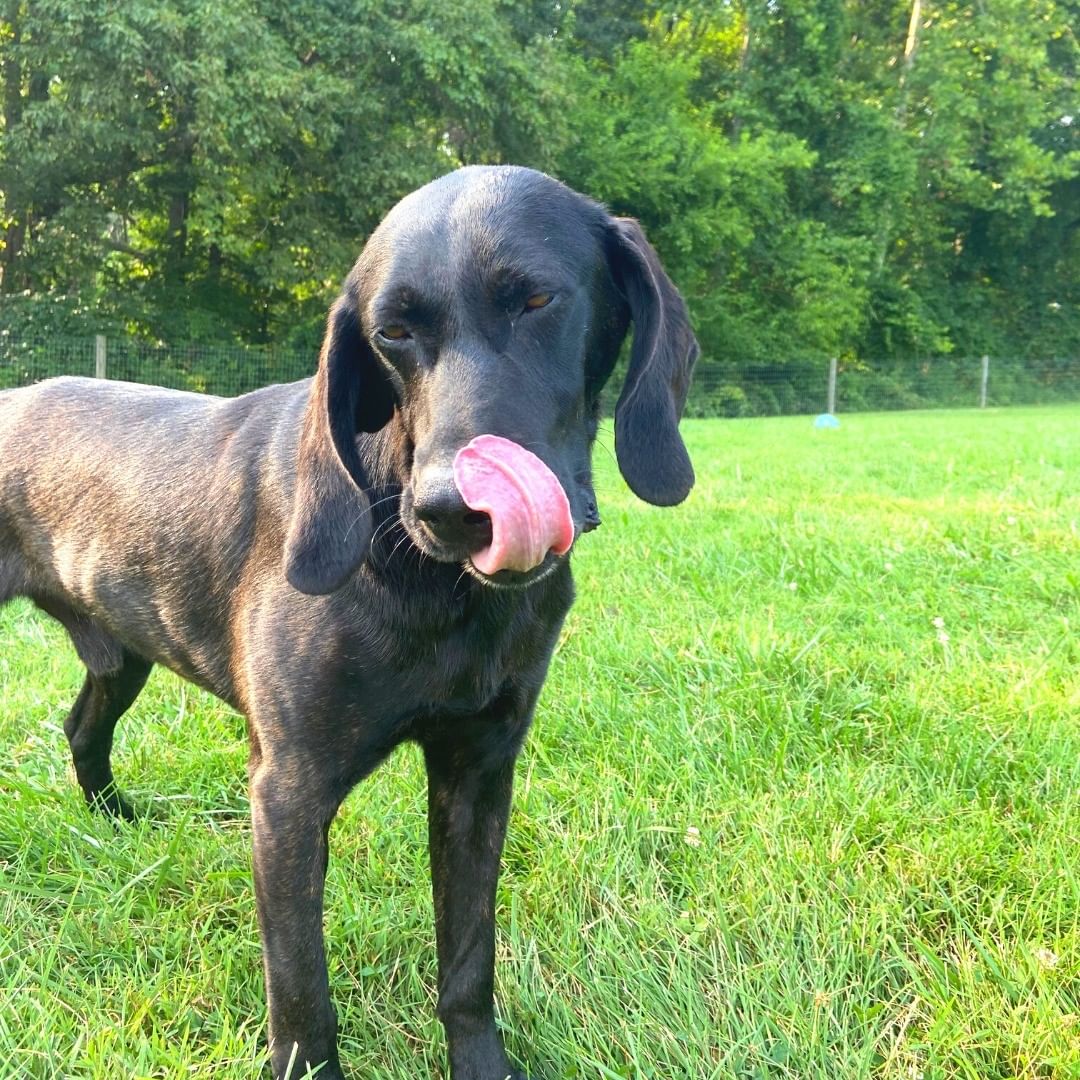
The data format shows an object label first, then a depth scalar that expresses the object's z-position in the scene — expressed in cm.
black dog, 56
